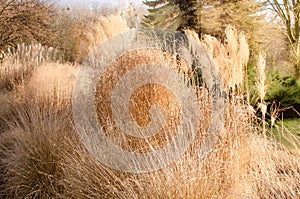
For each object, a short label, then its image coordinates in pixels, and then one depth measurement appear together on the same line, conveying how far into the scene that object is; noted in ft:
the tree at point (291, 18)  34.45
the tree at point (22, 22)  33.24
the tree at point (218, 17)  36.78
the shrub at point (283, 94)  17.01
